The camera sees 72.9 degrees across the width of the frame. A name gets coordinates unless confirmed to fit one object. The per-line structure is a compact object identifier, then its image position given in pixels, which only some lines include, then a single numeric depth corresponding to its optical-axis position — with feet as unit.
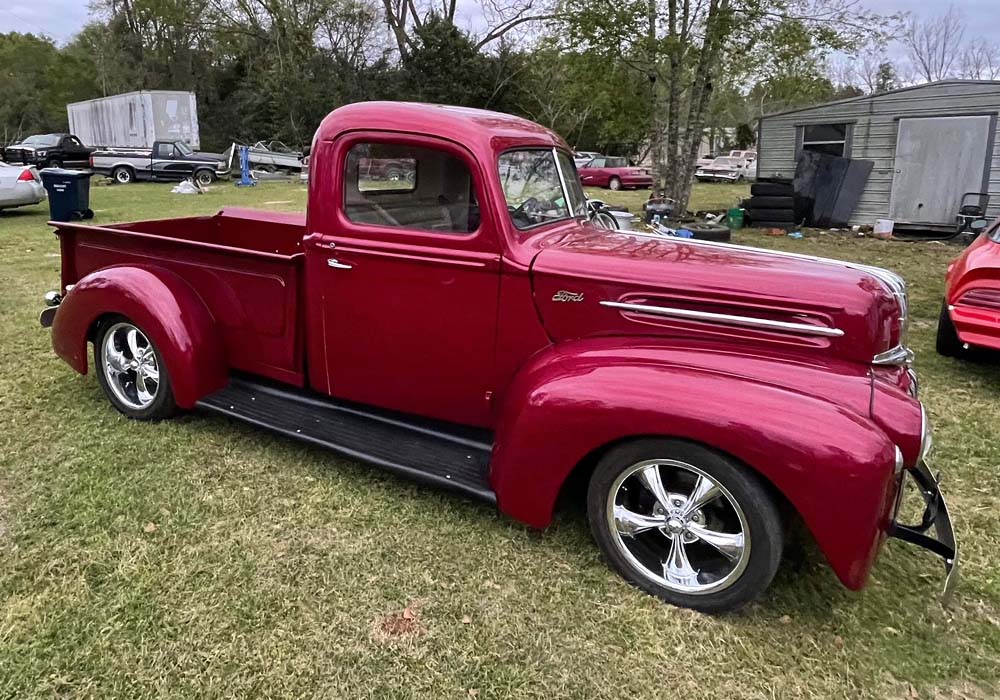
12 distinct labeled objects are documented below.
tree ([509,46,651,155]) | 47.50
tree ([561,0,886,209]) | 44.29
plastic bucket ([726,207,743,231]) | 48.03
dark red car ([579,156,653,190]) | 84.17
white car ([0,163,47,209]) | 44.09
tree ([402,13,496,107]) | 102.53
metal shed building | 42.57
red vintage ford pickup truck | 8.05
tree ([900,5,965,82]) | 135.87
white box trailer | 84.79
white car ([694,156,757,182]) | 101.04
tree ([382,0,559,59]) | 108.47
